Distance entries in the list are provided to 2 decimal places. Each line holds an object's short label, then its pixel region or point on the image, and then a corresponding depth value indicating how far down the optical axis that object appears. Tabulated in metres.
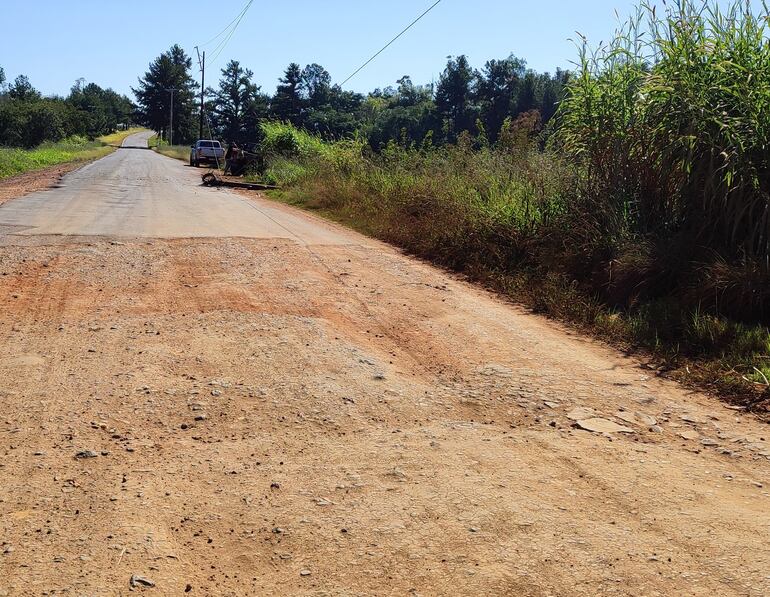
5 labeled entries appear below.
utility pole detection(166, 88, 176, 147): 95.44
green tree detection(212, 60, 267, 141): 87.88
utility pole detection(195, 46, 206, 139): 57.22
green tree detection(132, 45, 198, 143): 111.31
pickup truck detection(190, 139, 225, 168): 44.47
